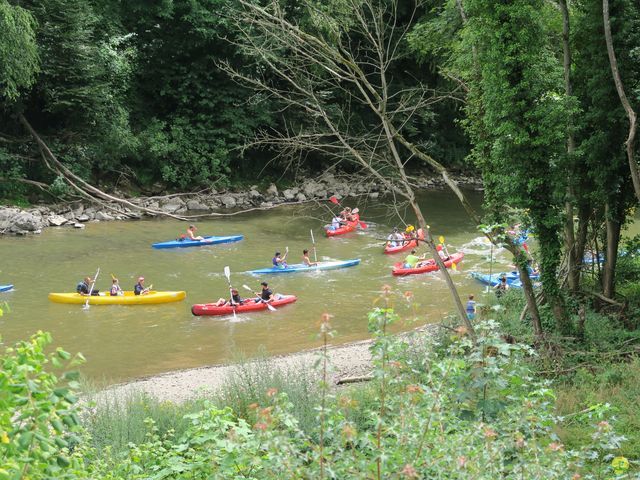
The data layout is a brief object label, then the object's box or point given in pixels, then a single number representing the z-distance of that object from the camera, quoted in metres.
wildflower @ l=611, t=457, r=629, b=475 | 5.07
